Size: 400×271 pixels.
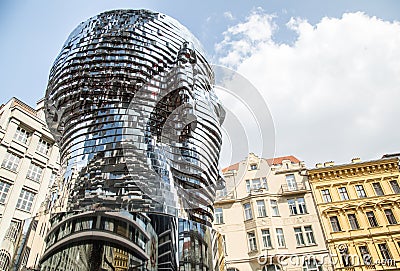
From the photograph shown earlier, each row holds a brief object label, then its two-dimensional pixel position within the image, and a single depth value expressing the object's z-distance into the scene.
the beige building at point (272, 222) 21.48
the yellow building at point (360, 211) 21.03
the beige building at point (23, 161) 20.81
